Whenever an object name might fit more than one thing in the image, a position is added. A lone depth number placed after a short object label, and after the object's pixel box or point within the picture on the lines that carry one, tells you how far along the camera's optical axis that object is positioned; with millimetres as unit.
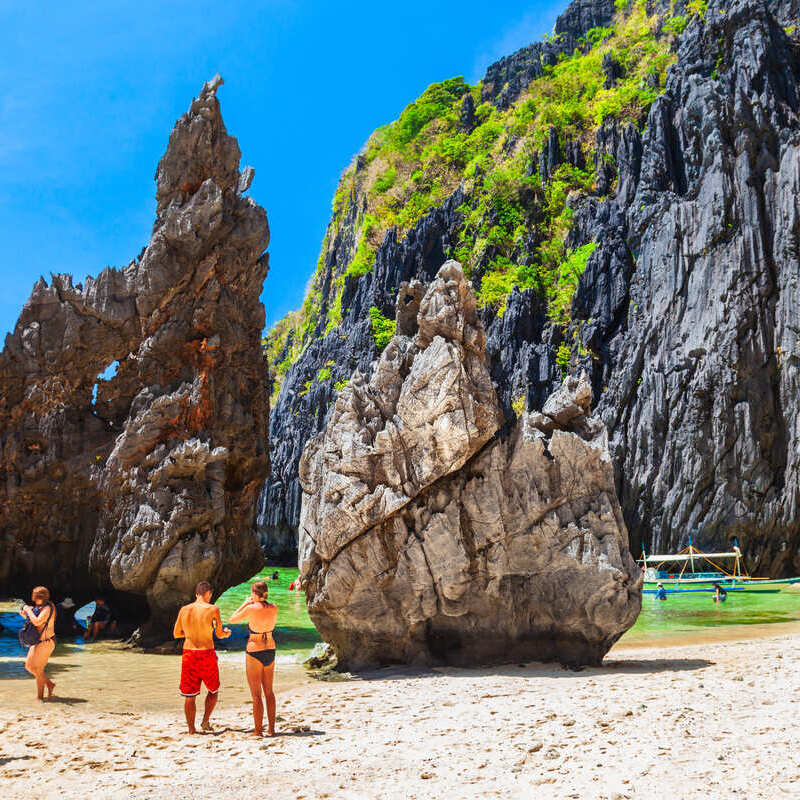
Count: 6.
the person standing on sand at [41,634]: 9531
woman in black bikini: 7219
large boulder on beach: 11000
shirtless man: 7441
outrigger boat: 29875
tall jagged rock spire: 17469
